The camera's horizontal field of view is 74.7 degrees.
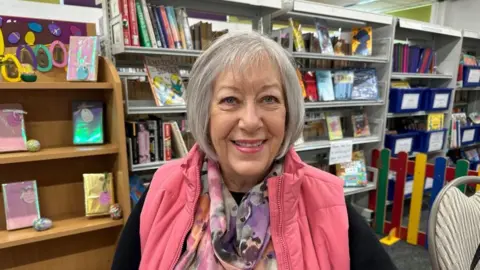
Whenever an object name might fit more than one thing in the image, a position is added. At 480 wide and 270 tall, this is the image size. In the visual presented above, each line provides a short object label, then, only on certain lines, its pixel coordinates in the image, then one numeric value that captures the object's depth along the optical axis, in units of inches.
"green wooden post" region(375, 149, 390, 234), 117.0
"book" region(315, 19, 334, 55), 104.6
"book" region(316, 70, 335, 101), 107.2
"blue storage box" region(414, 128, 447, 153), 131.9
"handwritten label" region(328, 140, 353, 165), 111.3
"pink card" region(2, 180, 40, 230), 67.2
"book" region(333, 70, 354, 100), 111.2
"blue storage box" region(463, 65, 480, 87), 140.9
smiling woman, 34.2
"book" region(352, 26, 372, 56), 112.7
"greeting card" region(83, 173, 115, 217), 72.3
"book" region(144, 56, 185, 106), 79.6
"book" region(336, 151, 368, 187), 118.5
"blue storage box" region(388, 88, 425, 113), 119.3
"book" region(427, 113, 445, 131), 132.8
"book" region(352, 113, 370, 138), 120.4
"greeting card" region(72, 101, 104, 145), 72.6
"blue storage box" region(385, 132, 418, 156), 125.4
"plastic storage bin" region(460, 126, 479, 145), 150.3
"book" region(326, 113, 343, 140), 114.3
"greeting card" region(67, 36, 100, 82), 68.4
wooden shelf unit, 67.8
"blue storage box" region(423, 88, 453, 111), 128.4
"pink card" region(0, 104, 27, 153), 65.2
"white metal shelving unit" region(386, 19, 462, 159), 128.8
